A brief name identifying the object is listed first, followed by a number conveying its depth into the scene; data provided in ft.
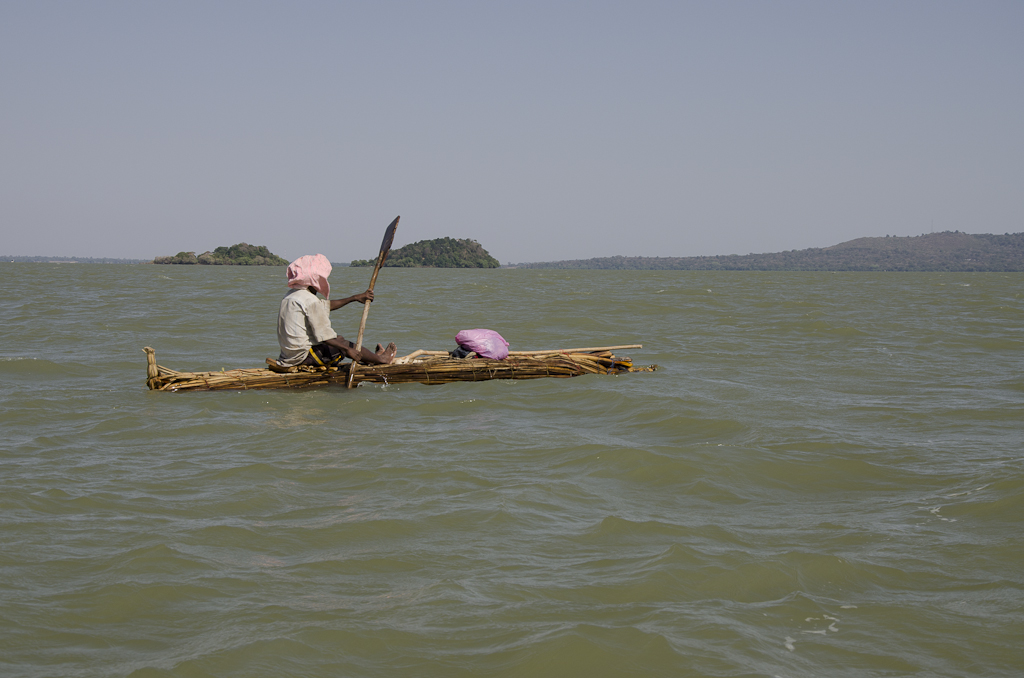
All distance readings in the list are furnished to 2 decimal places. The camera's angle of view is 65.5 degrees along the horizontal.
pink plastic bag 30.35
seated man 27.43
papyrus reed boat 27.12
